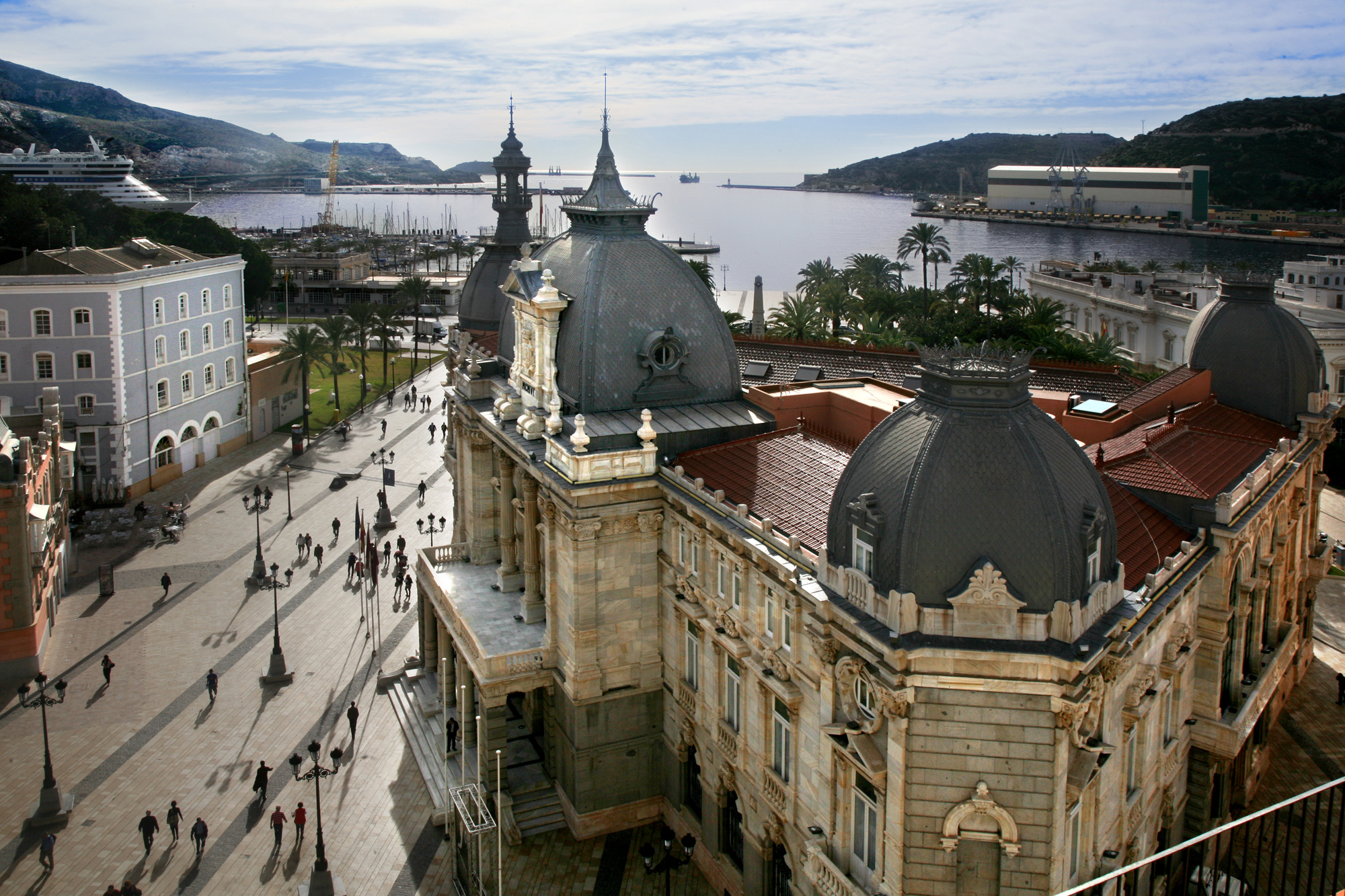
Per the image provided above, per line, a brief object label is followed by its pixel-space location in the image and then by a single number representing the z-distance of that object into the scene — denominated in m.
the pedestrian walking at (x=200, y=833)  38.97
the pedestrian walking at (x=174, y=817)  39.44
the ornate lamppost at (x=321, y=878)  36.41
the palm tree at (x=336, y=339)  97.88
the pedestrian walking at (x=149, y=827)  38.50
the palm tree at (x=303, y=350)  94.69
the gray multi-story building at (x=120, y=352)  74.94
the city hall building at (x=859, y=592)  24.08
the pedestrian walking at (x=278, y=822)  39.00
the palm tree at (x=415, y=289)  127.94
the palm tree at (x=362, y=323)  106.31
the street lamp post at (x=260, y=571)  62.88
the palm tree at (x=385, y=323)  108.38
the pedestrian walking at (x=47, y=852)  38.00
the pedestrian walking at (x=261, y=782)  41.84
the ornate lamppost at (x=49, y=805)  40.41
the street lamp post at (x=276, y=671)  51.16
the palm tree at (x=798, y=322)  94.62
